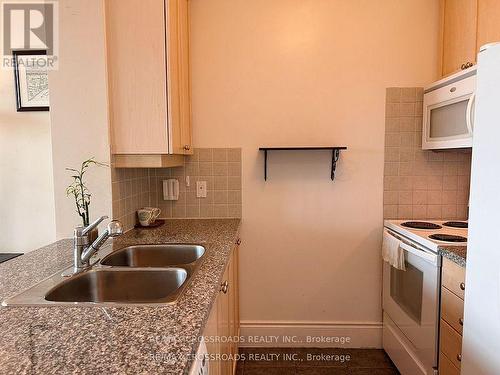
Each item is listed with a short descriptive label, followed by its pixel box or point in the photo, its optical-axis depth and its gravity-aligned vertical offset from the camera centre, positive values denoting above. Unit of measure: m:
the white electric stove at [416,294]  1.64 -0.73
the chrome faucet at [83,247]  1.26 -0.30
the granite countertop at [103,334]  0.68 -0.40
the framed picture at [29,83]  2.19 +0.61
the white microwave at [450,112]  1.69 +0.35
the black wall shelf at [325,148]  2.16 +0.15
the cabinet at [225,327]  1.18 -0.71
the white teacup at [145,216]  2.05 -0.29
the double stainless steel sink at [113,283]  1.12 -0.43
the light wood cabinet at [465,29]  1.66 +0.80
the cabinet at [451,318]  1.43 -0.69
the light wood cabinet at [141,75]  1.70 +0.52
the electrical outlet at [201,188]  2.35 -0.12
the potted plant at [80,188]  1.70 -0.09
